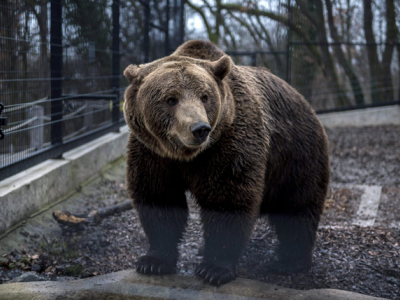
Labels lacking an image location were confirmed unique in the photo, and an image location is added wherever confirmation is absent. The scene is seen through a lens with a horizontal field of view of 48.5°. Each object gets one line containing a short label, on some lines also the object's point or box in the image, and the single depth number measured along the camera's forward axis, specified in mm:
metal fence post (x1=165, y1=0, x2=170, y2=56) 10000
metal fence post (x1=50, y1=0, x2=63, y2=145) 4609
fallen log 4137
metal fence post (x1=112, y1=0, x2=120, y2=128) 6500
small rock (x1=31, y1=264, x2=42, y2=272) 3355
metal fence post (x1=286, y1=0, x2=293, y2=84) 11016
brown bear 2725
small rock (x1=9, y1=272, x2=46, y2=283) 2941
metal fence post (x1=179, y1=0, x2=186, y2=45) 11266
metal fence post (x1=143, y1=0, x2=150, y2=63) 8062
